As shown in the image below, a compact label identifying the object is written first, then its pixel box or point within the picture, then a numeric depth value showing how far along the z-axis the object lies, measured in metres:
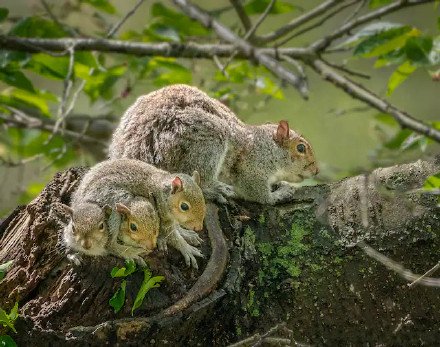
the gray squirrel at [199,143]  7.07
